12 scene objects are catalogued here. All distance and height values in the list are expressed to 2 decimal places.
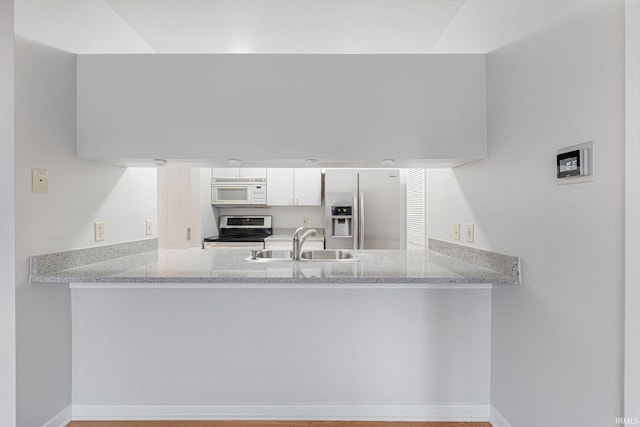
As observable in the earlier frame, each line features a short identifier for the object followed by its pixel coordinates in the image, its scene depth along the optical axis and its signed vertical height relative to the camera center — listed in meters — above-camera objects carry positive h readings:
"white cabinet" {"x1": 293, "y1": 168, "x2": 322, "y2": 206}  4.47 +0.31
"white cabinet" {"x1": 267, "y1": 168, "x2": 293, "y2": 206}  4.46 +0.31
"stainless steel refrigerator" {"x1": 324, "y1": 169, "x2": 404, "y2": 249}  4.04 +0.04
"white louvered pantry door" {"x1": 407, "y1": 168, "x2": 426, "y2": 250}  3.15 +0.02
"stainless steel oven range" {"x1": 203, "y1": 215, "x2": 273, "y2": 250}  4.76 -0.19
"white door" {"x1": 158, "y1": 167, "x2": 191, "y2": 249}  4.20 +0.04
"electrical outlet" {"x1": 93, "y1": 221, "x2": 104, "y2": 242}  2.16 -0.11
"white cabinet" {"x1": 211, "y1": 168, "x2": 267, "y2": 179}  4.42 +0.48
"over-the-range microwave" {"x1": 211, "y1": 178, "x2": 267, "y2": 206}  4.42 +0.25
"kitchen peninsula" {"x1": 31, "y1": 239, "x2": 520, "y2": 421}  2.08 -0.81
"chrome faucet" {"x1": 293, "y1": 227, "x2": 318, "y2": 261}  2.60 -0.24
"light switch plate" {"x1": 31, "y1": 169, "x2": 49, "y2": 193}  1.72 +0.16
